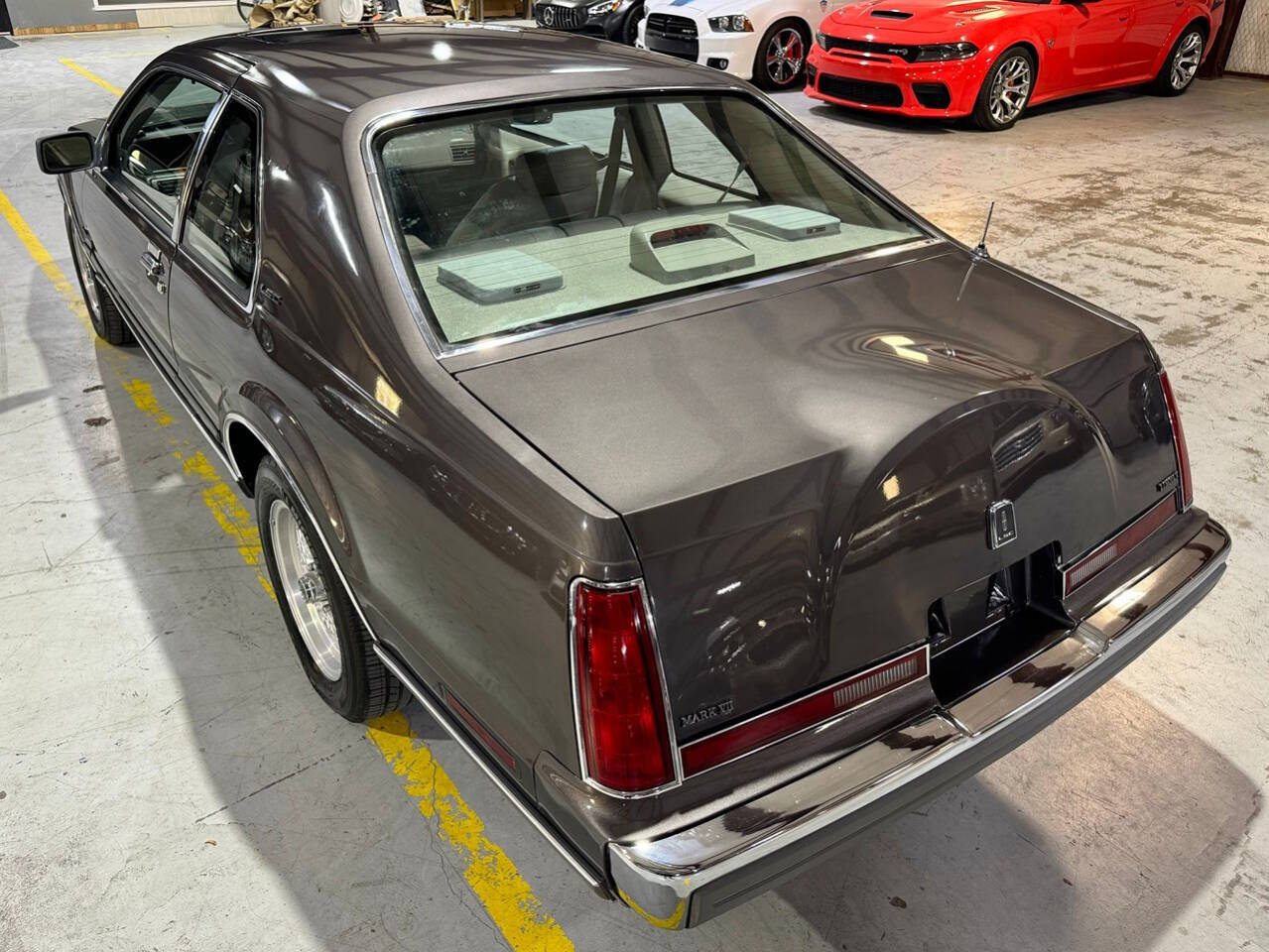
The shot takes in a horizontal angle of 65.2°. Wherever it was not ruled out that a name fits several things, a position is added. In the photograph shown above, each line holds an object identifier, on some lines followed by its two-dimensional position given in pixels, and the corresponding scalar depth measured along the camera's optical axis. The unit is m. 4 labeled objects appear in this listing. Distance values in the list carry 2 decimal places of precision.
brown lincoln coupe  1.55
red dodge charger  8.02
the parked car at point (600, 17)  10.46
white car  9.21
